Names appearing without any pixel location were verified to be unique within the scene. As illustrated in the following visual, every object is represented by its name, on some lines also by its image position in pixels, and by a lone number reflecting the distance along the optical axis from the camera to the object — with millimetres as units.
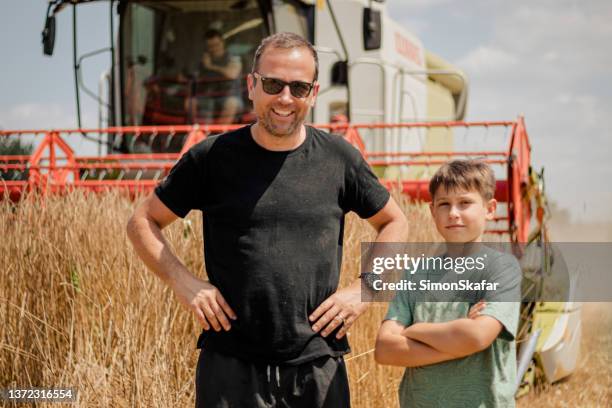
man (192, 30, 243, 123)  7871
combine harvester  5742
